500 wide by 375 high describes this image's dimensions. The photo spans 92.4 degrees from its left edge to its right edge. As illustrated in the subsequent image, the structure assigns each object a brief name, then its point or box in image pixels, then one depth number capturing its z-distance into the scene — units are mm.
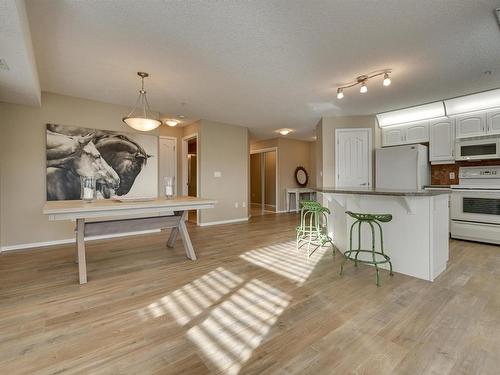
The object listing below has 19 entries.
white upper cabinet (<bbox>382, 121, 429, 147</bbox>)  4652
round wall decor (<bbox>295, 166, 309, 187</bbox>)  8156
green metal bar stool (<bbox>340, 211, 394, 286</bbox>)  2430
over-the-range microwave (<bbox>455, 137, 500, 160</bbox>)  3864
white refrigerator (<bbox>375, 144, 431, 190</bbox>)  4375
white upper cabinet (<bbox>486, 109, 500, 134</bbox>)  3877
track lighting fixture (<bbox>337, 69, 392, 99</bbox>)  3086
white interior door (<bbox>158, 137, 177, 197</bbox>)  6051
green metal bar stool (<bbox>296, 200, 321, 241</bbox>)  3457
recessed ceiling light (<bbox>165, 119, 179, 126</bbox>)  5093
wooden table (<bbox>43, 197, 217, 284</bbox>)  2327
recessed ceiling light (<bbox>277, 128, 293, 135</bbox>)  6340
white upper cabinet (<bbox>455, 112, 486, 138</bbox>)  4023
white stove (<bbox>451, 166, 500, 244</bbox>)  3799
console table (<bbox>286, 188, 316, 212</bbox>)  7707
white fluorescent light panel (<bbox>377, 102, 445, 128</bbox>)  4387
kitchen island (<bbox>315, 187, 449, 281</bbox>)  2469
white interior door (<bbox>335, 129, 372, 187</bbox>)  5039
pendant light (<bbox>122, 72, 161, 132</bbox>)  3133
